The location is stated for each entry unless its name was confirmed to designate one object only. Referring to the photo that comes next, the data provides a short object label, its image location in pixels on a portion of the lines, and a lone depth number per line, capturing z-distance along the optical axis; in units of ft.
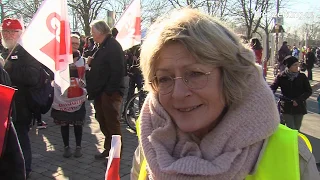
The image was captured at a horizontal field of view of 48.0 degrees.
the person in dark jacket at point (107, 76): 16.16
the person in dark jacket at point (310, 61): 57.11
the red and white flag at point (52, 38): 13.53
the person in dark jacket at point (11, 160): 6.79
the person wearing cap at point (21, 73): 14.42
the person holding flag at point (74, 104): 17.60
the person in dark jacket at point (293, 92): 19.75
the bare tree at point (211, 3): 67.60
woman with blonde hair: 4.61
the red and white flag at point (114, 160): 5.57
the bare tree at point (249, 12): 75.87
